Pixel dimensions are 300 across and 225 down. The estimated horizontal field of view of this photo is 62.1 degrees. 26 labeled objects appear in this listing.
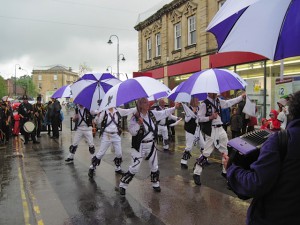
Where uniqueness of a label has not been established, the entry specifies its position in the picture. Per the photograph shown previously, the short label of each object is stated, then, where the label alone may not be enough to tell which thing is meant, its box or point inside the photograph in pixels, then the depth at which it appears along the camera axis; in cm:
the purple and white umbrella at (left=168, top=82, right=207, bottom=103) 625
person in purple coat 162
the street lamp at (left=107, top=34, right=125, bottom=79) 2552
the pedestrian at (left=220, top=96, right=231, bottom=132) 822
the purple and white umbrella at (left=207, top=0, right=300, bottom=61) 223
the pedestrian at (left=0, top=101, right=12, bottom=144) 1066
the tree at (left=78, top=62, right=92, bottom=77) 4463
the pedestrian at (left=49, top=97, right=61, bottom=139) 1216
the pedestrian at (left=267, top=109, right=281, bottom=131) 700
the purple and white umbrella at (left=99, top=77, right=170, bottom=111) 407
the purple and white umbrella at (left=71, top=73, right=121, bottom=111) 577
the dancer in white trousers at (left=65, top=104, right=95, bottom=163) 695
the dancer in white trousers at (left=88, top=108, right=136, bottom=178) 598
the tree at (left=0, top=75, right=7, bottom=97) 5550
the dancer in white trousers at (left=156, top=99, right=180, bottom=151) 879
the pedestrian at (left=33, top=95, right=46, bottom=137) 1164
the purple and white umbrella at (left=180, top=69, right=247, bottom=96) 466
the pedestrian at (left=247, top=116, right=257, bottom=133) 929
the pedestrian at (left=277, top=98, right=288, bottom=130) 644
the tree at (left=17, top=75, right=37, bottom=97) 7553
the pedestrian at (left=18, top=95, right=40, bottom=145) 1082
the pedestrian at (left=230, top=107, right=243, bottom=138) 900
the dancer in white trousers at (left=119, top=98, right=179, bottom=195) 463
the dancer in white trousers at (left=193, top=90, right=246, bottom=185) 526
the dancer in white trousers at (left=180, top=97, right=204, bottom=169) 652
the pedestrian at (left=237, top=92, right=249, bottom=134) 909
